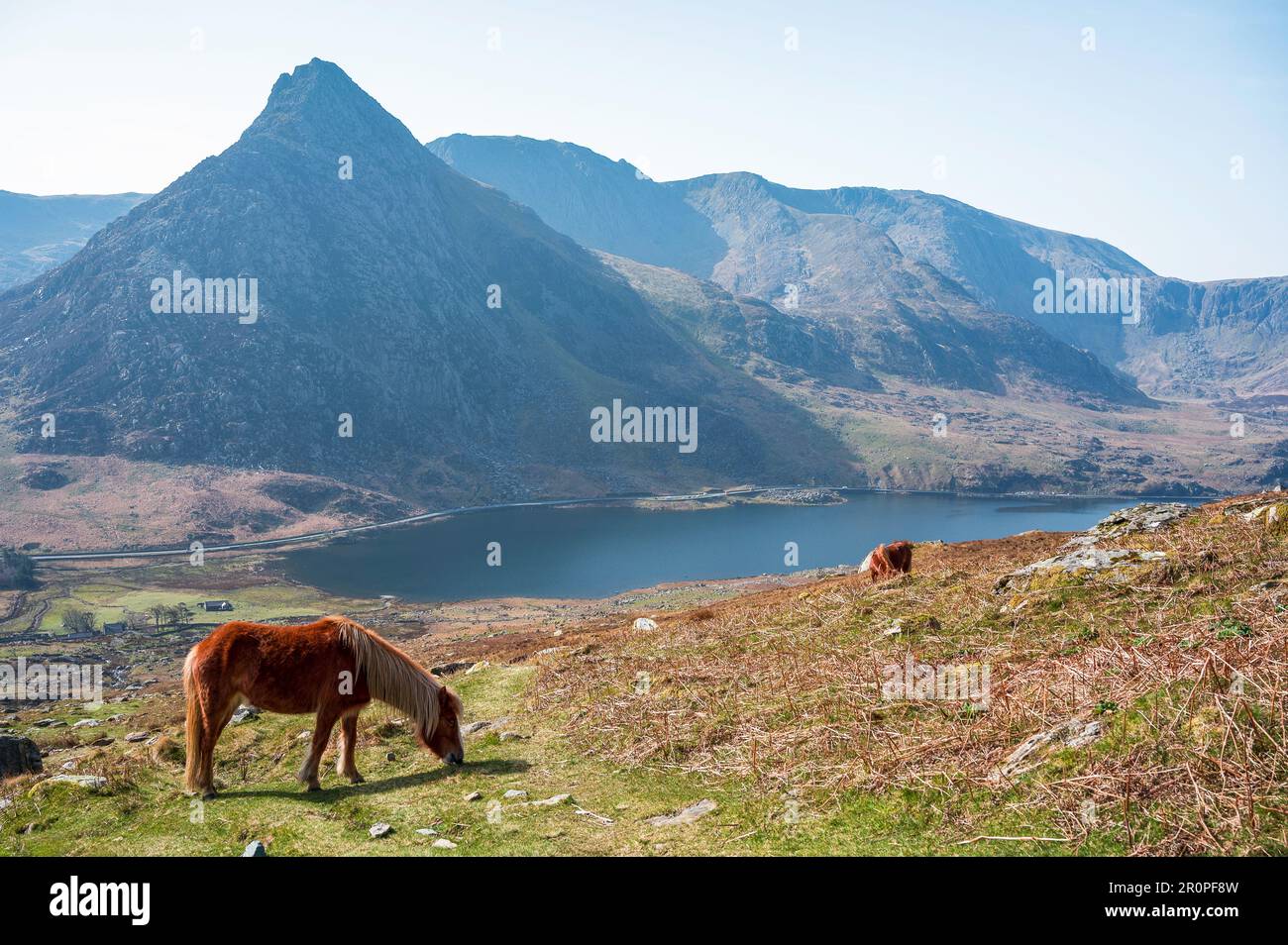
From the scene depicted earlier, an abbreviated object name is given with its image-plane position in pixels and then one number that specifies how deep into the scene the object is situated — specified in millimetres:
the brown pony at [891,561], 24000
